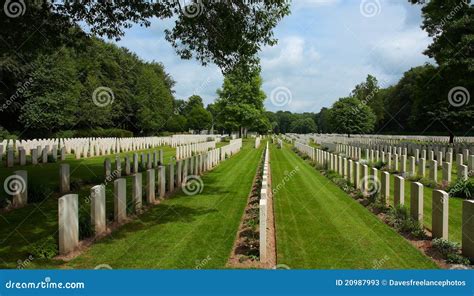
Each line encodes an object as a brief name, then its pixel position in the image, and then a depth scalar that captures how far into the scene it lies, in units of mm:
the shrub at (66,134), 41000
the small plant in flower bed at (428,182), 14630
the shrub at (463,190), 12281
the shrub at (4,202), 10278
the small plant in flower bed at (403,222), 8101
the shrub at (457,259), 6465
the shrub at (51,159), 22125
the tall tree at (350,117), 70062
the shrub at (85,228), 7823
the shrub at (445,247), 6962
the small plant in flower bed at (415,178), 15951
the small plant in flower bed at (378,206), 10548
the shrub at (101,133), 44250
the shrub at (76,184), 13625
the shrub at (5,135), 35000
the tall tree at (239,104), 63656
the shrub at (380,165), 21000
